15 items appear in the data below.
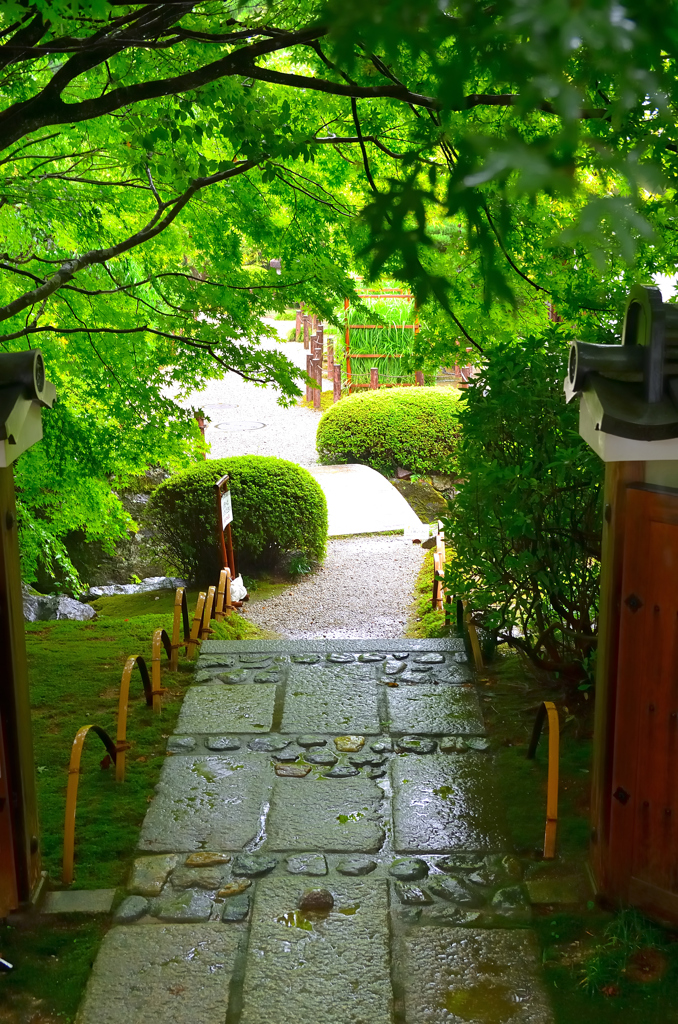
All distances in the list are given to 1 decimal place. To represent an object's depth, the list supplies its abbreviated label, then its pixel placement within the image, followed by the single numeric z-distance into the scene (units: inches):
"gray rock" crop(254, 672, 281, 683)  256.7
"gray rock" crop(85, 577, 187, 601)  465.7
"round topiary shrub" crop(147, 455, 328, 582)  445.4
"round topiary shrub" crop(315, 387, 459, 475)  681.0
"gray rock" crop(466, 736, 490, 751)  214.7
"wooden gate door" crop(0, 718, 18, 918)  148.7
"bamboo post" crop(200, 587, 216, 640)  306.0
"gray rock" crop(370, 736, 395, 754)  213.2
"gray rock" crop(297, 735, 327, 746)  217.5
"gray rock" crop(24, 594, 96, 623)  394.9
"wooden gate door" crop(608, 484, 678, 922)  138.7
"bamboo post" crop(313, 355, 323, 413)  869.8
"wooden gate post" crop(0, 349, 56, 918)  144.8
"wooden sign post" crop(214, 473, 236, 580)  374.6
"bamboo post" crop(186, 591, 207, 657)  294.0
